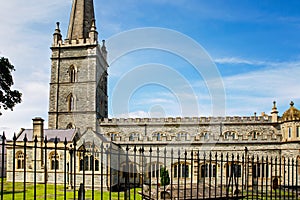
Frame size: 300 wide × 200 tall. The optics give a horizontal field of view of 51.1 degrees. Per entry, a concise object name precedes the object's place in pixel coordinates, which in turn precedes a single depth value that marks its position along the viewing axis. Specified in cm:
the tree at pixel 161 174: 2136
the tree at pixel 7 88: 2405
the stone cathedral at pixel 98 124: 2533
